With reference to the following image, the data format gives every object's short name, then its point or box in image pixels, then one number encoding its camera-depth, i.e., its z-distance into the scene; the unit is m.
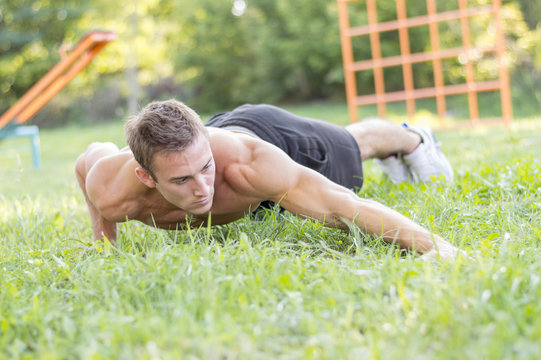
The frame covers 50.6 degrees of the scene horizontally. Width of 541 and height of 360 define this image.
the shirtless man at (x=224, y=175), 2.47
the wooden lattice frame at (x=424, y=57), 8.37
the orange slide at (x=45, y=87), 8.52
